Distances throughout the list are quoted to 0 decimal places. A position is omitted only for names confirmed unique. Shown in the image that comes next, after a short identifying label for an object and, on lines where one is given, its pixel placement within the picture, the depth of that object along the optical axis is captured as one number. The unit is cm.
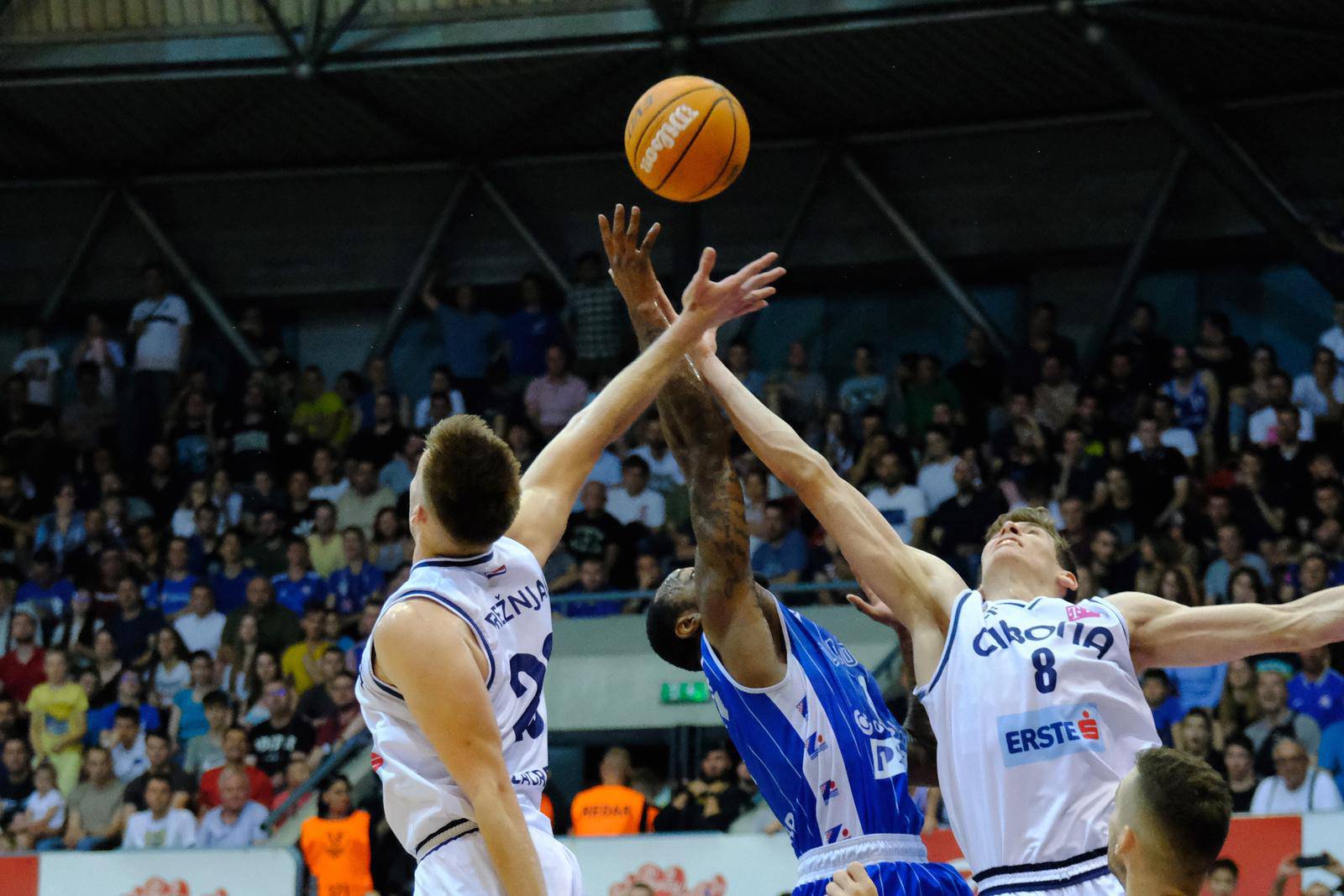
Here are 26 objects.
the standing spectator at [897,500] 1466
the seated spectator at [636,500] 1573
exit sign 1457
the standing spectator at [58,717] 1493
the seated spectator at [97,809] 1379
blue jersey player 542
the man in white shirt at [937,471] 1498
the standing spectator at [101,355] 2000
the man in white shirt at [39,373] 1975
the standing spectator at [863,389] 1742
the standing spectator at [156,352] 1955
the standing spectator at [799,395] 1691
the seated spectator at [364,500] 1667
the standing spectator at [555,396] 1728
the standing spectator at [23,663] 1571
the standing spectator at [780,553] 1484
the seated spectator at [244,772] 1364
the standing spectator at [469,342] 1856
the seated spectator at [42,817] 1403
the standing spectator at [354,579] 1573
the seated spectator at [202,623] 1584
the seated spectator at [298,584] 1593
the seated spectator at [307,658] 1487
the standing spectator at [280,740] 1406
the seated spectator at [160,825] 1341
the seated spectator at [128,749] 1452
